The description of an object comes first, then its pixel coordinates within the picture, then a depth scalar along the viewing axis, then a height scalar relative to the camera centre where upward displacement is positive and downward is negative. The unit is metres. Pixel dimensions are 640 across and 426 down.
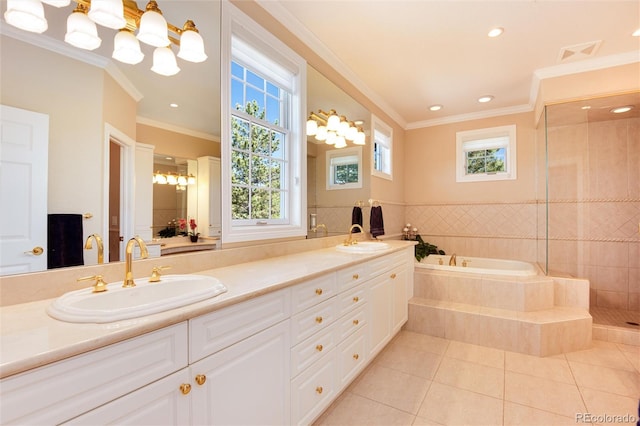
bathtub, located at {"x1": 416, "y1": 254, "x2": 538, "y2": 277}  3.11 -0.62
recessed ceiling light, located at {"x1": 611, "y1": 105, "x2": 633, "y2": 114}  3.03 +1.12
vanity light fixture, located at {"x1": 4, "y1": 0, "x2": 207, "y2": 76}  1.01 +0.76
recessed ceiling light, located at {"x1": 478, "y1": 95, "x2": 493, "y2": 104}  3.62 +1.47
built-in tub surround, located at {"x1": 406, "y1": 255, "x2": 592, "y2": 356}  2.58 -0.94
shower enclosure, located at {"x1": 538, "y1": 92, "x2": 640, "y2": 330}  3.22 +0.15
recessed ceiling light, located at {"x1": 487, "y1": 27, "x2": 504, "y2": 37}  2.31 +1.47
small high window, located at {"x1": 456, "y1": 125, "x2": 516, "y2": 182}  3.98 +0.87
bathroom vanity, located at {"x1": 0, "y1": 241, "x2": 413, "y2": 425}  0.69 -0.46
